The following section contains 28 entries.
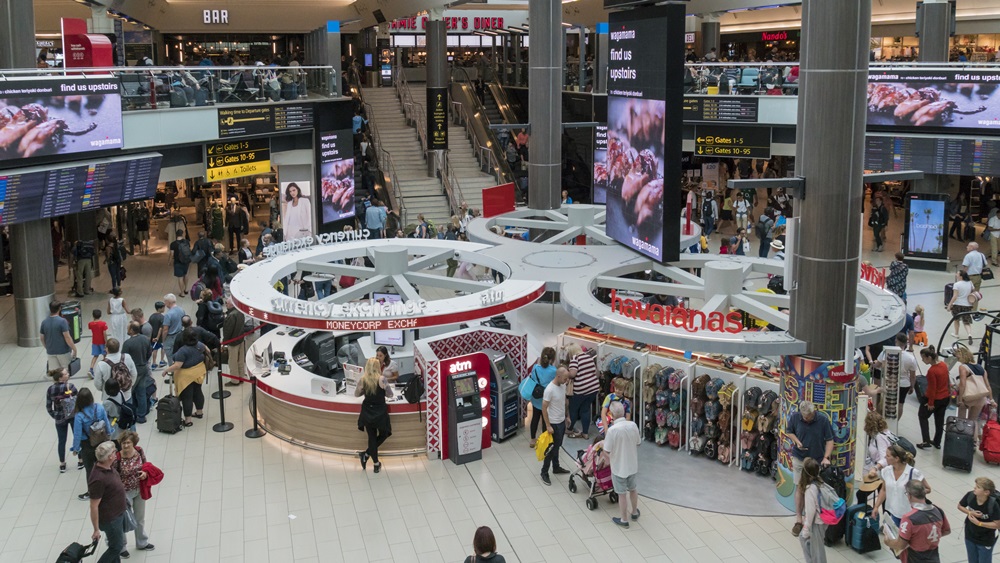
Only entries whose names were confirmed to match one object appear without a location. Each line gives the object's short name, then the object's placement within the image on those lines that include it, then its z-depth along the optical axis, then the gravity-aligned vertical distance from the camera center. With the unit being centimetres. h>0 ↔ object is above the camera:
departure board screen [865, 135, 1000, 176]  1950 -56
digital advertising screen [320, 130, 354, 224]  2266 -103
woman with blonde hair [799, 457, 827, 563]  822 -320
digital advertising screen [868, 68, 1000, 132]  1906 +53
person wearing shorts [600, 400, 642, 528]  939 -299
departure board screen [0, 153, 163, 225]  1479 -88
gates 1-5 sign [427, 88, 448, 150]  2675 +27
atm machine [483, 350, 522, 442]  1167 -315
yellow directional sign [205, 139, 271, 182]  1989 -58
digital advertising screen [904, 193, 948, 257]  2092 -204
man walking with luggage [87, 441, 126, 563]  812 -303
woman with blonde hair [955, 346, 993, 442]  1118 -282
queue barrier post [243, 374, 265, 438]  1213 -344
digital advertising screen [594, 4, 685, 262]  1338 +2
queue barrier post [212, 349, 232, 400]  1230 -326
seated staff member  1166 -278
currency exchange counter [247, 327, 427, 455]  1140 -328
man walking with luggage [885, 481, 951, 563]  762 -305
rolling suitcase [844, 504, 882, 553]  904 -361
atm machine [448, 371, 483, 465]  1113 -320
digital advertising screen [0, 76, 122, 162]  1445 +23
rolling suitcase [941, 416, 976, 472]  1082 -340
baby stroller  998 -344
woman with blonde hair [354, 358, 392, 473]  1070 -301
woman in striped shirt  1161 -295
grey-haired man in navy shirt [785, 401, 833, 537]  944 -289
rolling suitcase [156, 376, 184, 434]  1216 -343
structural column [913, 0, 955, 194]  2186 +209
